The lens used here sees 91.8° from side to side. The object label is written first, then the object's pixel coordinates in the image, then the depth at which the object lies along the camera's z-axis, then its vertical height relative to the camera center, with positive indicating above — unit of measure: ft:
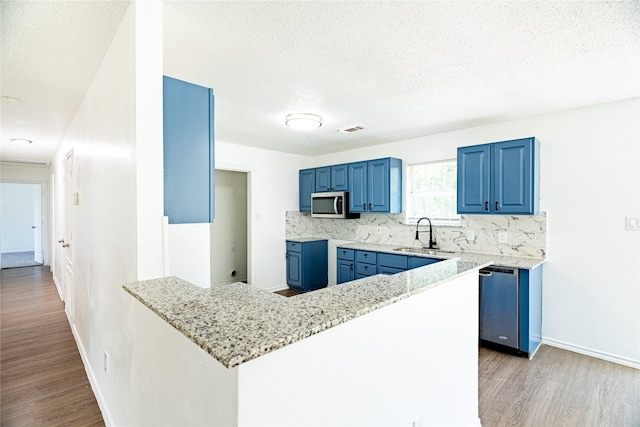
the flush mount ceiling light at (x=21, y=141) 14.57 +3.41
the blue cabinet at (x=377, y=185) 14.23 +1.19
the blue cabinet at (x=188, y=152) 5.43 +1.08
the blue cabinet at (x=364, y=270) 13.82 -2.70
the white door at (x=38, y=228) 24.81 -1.39
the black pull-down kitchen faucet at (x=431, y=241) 13.62 -1.36
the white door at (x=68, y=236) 11.15 -0.93
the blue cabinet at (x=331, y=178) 16.03 +1.74
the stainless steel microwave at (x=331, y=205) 15.80 +0.30
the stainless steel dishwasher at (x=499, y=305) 9.78 -3.10
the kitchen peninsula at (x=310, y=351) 2.62 -1.52
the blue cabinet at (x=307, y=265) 16.93 -3.01
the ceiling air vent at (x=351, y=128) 12.35 +3.36
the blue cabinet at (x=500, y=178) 10.10 +1.11
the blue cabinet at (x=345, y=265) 14.82 -2.67
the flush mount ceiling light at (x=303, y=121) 10.59 +3.12
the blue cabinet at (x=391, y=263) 12.65 -2.22
